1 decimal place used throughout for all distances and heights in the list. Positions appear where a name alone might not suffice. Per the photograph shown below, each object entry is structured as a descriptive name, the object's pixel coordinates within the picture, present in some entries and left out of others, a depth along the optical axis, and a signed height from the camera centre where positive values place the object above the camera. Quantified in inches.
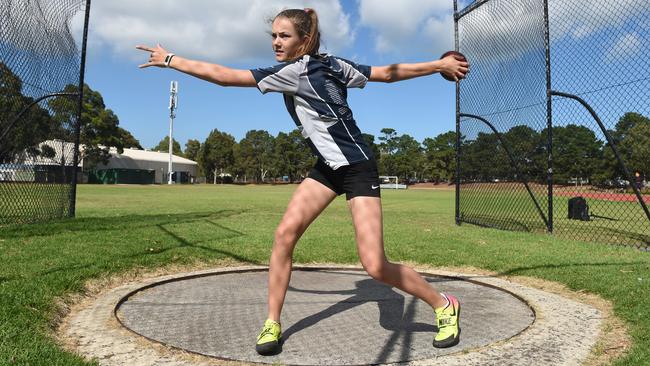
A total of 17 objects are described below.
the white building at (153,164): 2896.2 +98.7
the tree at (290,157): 3654.0 +177.2
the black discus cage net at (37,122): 319.3 +38.4
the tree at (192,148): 4503.0 +283.5
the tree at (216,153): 3634.4 +194.3
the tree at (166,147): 5333.7 +375.9
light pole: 3142.2 +487.0
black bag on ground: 519.2 -23.4
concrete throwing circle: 125.3 -40.4
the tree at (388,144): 4756.4 +363.0
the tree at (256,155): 3713.1 +193.1
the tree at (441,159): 3715.6 +182.0
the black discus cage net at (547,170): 342.3 +12.5
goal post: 3178.2 +18.1
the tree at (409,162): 3991.1 +167.0
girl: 122.2 +10.5
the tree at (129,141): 3430.1 +274.7
